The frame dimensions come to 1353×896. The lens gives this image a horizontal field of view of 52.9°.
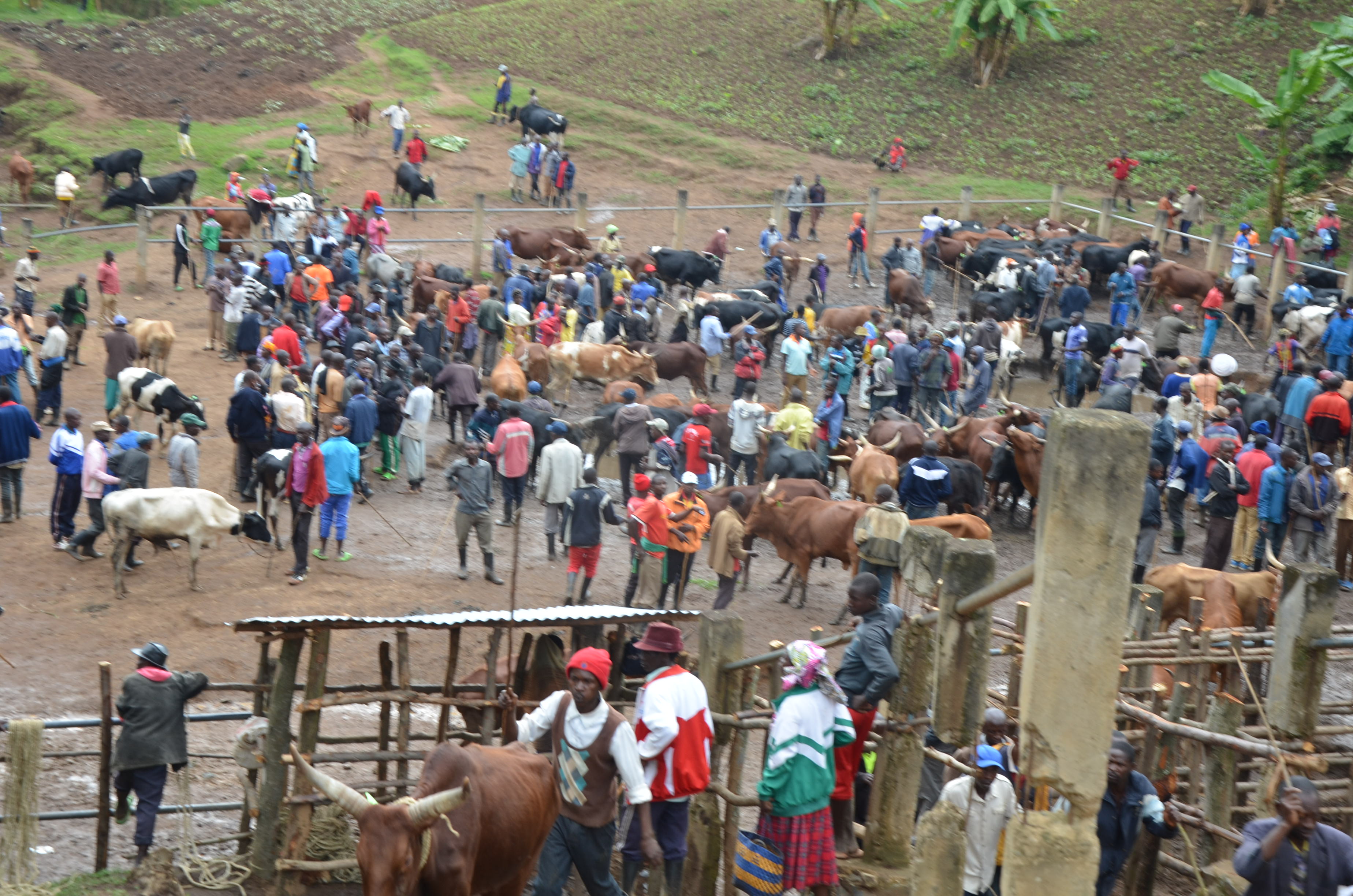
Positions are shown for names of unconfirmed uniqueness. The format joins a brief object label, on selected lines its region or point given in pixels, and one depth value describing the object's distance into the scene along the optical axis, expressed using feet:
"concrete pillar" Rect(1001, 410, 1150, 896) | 17.60
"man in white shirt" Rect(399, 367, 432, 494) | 56.70
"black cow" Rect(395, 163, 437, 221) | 96.68
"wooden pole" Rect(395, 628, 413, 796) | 27.37
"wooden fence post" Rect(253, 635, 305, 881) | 27.53
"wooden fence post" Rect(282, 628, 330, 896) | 26.02
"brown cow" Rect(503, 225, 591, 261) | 87.92
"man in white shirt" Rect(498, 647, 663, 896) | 23.89
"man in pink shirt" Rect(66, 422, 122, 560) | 47.39
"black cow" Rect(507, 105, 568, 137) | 109.70
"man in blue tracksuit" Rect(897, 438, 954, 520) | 53.16
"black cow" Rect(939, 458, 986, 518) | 57.26
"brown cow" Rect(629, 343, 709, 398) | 71.87
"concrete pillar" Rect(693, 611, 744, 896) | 26.76
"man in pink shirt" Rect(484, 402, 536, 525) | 52.70
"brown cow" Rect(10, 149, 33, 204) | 91.61
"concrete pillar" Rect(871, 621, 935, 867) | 26.55
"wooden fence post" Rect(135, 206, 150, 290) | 81.15
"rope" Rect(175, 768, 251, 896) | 27.55
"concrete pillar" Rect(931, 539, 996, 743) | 24.00
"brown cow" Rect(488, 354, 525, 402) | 64.69
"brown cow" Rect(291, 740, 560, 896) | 21.09
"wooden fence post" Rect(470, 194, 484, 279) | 87.81
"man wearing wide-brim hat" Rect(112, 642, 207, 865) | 28.91
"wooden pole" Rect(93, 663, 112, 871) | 28.58
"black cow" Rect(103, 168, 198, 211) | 92.63
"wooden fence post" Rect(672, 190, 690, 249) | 93.71
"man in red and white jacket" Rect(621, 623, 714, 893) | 24.56
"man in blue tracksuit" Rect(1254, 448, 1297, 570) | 53.16
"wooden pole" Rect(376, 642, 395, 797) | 28.25
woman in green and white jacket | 24.36
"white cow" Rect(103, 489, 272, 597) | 45.98
